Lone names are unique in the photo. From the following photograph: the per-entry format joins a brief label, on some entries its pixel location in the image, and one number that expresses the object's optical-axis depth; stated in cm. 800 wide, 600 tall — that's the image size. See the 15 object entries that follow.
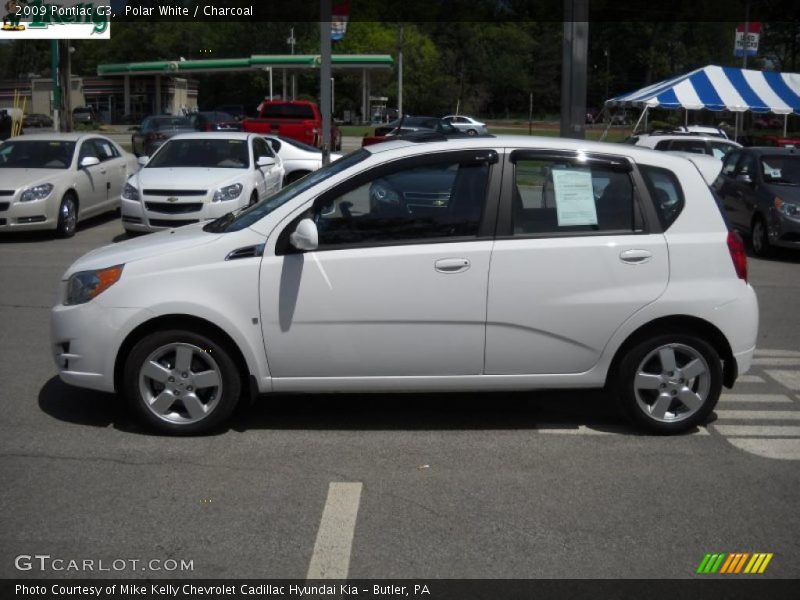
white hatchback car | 560
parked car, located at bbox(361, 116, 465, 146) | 3669
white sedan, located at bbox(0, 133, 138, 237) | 1404
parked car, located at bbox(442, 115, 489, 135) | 4943
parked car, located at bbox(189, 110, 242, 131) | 3736
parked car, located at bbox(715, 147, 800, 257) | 1360
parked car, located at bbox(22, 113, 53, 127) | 6025
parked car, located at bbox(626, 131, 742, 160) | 2045
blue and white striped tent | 2570
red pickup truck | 3059
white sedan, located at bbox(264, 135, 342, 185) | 1966
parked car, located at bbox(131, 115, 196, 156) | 3400
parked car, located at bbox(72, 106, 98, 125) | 6738
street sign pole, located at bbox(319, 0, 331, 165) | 1678
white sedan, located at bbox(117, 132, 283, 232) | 1354
